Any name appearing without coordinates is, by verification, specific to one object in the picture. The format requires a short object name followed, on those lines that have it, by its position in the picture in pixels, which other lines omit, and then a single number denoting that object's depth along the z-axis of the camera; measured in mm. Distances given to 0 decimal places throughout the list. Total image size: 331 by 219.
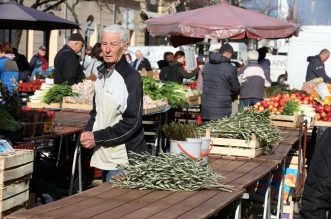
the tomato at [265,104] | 10210
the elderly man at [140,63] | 21023
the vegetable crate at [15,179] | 5141
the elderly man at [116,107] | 5488
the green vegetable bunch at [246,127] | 6812
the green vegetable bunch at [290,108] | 10078
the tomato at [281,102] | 10414
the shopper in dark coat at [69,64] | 10922
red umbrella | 12828
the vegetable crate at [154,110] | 10711
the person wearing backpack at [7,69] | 11758
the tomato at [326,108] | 10719
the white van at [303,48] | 26922
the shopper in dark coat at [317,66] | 18281
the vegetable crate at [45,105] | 10484
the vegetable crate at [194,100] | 13370
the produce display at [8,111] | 6277
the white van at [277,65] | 42031
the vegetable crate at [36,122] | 7043
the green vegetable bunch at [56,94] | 10477
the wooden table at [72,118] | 8748
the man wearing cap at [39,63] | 19953
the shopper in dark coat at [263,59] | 18188
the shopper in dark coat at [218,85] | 11359
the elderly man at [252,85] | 13852
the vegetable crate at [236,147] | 6645
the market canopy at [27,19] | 12570
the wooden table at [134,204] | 4070
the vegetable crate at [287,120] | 9789
